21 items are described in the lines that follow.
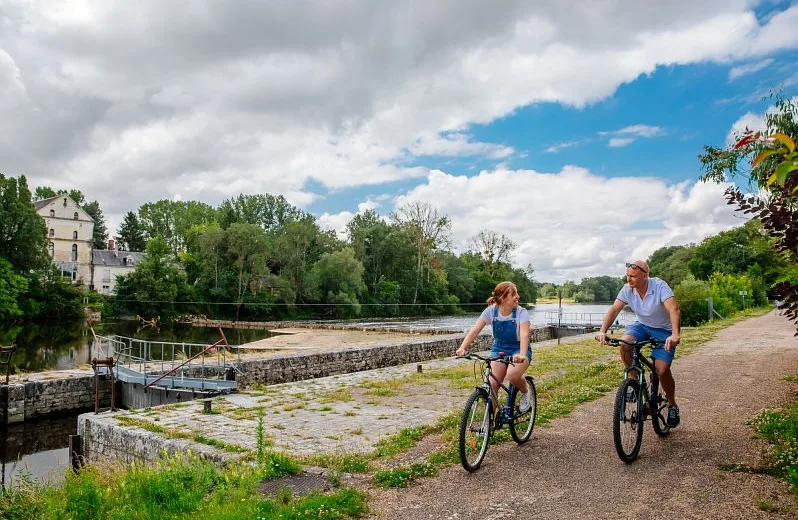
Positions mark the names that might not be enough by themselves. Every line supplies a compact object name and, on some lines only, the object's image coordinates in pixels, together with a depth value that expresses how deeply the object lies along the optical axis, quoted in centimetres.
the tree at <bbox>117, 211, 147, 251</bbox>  9925
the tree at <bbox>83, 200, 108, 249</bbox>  9736
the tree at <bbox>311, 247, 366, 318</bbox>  6700
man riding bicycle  534
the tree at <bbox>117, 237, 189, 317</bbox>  6106
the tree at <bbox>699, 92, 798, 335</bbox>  566
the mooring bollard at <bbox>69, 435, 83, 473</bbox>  924
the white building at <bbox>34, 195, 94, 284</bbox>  7675
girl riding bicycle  553
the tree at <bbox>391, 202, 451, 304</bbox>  7256
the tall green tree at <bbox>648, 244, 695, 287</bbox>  8138
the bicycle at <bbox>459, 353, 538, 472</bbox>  516
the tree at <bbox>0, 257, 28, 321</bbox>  4922
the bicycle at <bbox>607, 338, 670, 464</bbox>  494
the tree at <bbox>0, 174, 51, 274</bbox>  5441
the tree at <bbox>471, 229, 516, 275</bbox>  7769
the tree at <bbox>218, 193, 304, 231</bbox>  9131
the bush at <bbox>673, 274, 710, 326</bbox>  2872
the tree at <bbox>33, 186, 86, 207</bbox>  9831
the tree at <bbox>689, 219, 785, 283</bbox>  5984
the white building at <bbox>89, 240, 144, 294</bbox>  8131
